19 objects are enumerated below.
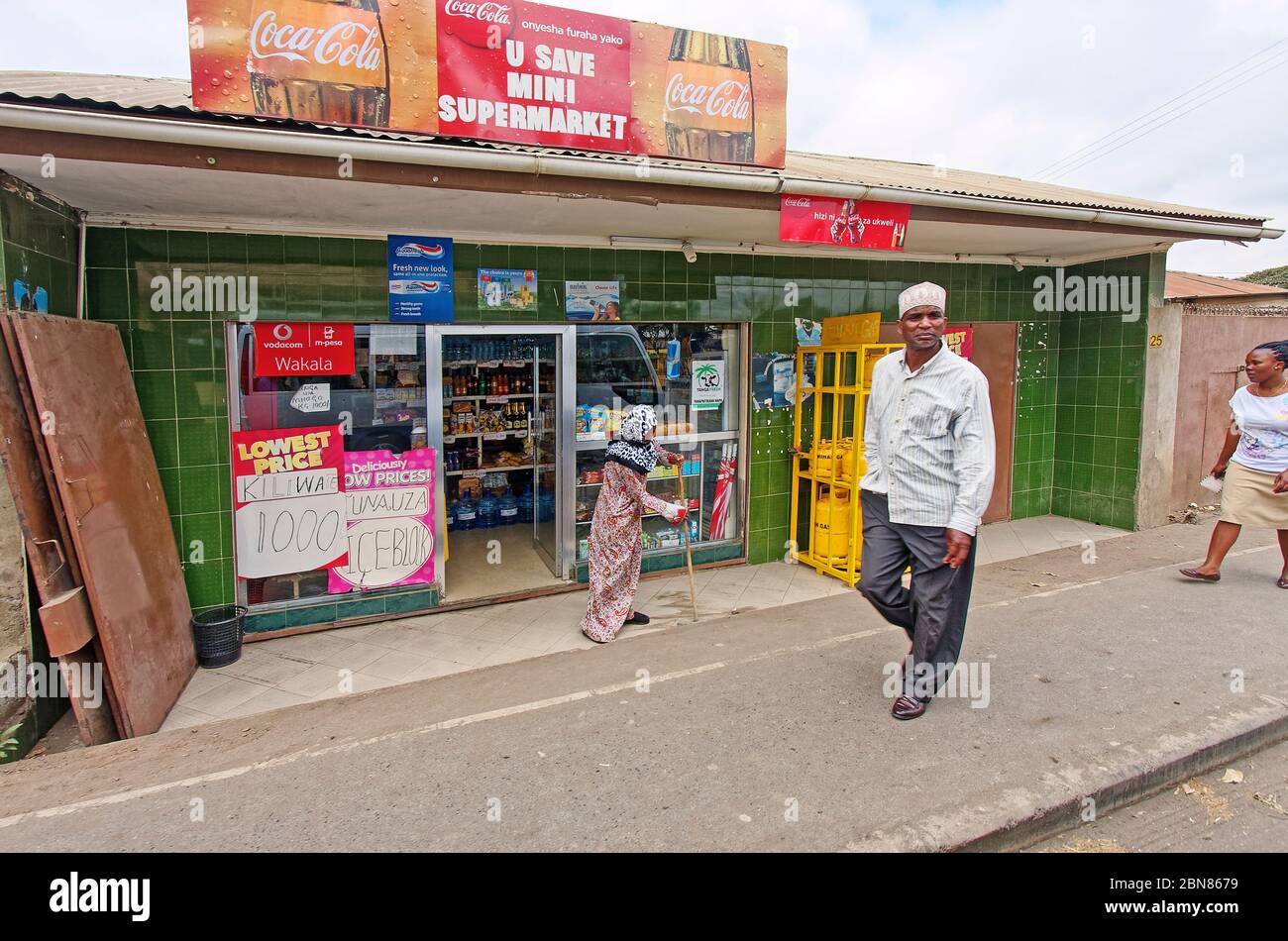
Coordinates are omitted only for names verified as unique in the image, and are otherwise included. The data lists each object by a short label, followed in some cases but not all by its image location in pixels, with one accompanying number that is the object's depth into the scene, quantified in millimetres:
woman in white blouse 5289
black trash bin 4801
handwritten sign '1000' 5176
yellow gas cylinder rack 6094
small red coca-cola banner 4965
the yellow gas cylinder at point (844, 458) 6273
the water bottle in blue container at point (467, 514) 7906
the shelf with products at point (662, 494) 6430
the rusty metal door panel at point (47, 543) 3535
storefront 4078
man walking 3379
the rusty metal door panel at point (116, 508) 3738
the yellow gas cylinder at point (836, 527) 6473
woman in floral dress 4980
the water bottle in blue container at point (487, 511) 8023
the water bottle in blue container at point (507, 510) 8125
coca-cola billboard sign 4449
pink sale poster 5488
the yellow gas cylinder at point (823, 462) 6440
